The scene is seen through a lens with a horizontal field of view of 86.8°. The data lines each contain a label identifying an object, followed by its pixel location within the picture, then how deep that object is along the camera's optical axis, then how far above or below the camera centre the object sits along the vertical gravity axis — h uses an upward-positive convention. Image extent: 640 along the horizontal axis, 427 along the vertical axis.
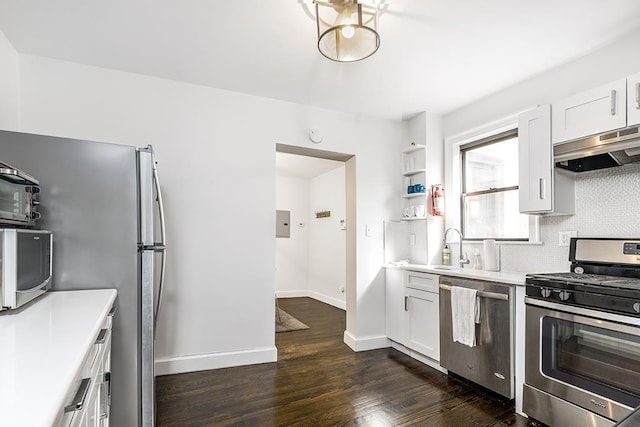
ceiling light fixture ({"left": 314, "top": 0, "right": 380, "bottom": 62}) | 1.81 +1.02
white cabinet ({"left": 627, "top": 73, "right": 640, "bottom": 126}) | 1.98 +0.68
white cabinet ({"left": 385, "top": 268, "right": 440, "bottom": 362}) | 3.05 -0.93
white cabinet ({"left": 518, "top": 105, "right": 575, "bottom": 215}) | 2.47 +0.32
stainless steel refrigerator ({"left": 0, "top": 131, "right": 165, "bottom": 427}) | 1.74 -0.07
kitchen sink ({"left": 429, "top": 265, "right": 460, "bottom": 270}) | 3.32 -0.52
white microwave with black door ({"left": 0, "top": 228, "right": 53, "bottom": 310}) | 1.29 -0.20
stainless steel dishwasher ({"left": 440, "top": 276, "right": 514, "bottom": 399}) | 2.34 -0.96
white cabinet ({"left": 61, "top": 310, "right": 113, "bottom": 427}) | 0.92 -0.59
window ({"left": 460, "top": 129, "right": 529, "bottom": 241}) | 3.17 +0.26
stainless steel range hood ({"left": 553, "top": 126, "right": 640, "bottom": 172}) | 2.05 +0.42
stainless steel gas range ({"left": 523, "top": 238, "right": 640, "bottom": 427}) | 1.77 -0.72
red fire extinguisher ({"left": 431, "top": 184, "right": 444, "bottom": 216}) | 3.57 +0.16
